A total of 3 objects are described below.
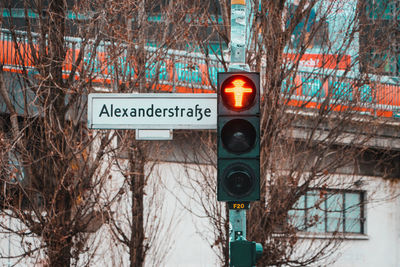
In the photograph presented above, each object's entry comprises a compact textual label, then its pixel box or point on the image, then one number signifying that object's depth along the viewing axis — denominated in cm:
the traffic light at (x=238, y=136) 1204
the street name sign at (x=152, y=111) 1356
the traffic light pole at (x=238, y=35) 1313
